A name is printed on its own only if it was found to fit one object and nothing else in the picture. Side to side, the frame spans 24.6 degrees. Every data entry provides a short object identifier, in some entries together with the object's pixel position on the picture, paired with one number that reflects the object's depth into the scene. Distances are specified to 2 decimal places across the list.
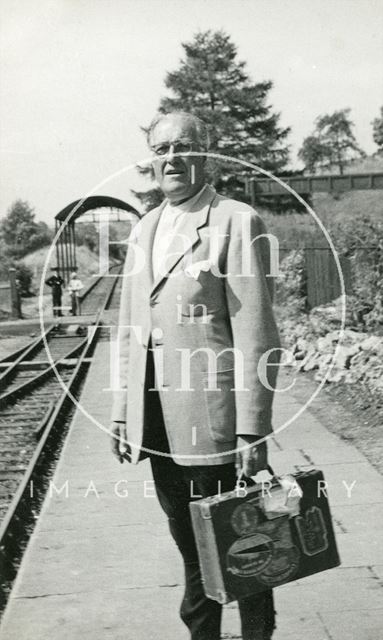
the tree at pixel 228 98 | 42.19
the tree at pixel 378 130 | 60.70
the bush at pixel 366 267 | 11.16
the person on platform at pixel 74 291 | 26.84
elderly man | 2.84
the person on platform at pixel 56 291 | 26.47
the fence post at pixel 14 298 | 27.59
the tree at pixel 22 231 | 60.03
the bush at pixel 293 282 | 16.97
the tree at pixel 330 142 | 57.34
